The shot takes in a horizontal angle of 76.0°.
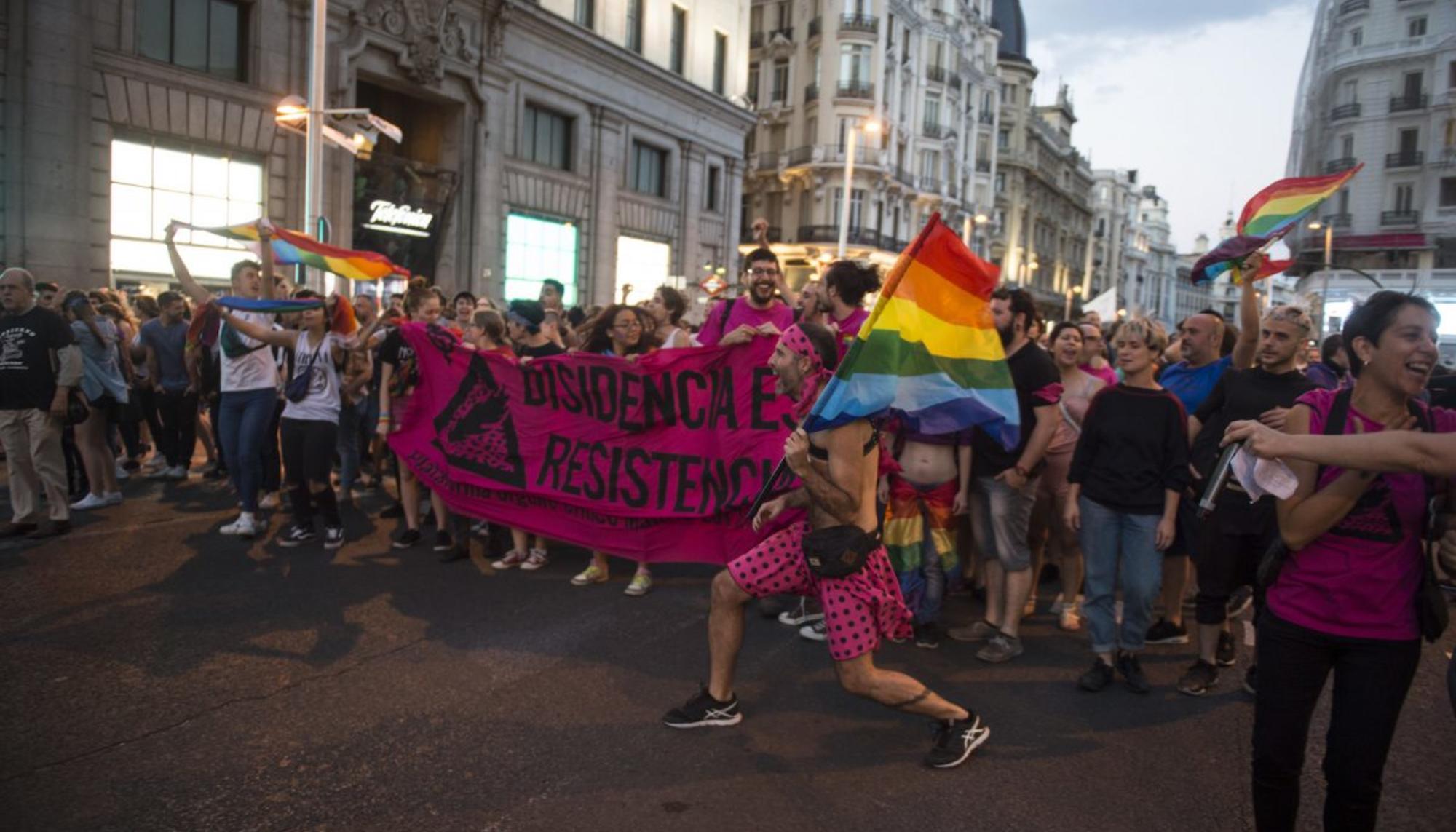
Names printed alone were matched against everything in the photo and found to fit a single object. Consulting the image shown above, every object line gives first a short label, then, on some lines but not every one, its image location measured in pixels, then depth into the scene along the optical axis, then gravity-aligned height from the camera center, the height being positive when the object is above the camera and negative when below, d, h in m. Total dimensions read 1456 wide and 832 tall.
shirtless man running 3.88 -0.95
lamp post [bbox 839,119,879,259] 24.83 +5.02
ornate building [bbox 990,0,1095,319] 75.31 +16.82
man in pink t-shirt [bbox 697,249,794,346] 6.95 +0.43
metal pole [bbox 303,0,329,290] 14.20 +3.34
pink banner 6.50 -0.65
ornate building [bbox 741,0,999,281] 50.72 +14.37
